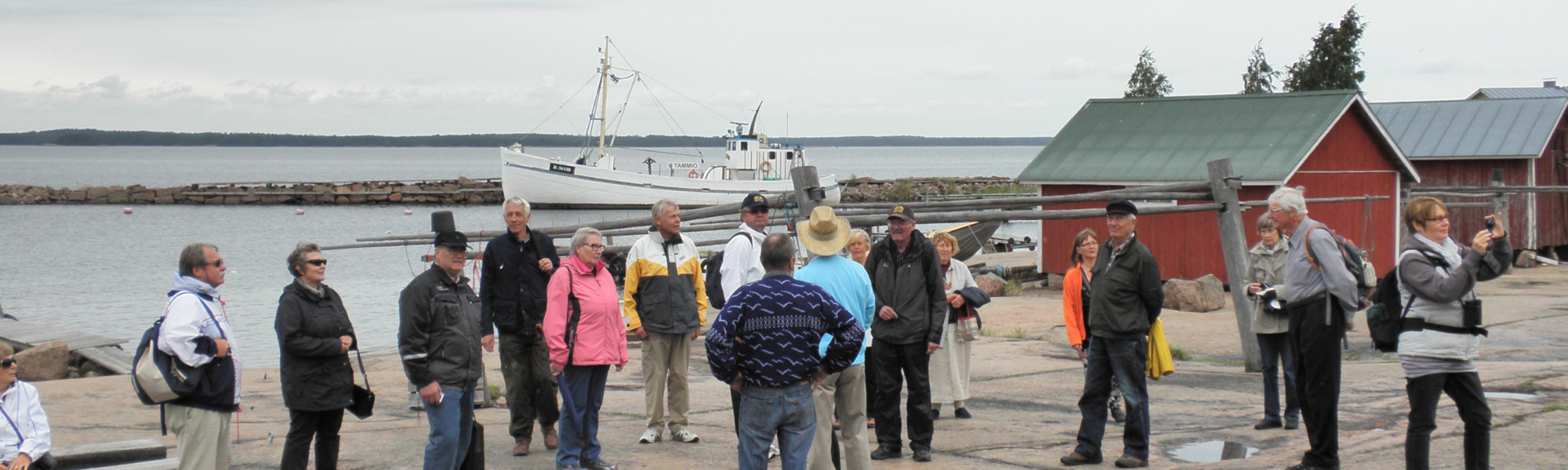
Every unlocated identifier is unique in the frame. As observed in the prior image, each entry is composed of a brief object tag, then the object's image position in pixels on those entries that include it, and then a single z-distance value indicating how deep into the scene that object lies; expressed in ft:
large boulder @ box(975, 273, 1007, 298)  64.59
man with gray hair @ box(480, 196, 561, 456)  22.97
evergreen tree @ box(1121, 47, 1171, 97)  154.81
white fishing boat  182.50
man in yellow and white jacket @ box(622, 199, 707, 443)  22.76
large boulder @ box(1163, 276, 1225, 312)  52.60
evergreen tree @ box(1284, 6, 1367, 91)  121.80
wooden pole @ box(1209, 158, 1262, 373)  33.01
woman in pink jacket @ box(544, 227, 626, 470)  20.92
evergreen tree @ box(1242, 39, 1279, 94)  147.74
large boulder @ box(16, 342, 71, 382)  39.88
